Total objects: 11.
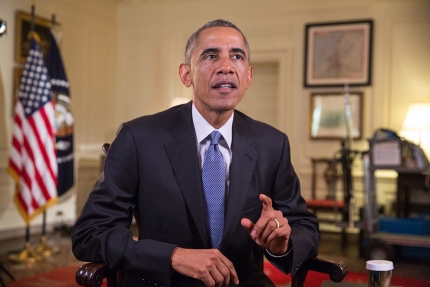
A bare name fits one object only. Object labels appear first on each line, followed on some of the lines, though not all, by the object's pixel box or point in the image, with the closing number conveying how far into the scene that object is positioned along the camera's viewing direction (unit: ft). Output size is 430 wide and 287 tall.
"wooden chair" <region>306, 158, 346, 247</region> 19.67
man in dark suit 4.80
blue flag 17.63
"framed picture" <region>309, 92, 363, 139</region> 20.70
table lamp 18.15
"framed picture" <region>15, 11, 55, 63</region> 18.60
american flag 15.80
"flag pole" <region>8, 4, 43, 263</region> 14.60
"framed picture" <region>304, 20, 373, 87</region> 20.53
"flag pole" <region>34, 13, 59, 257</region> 15.43
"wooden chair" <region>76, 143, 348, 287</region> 4.58
